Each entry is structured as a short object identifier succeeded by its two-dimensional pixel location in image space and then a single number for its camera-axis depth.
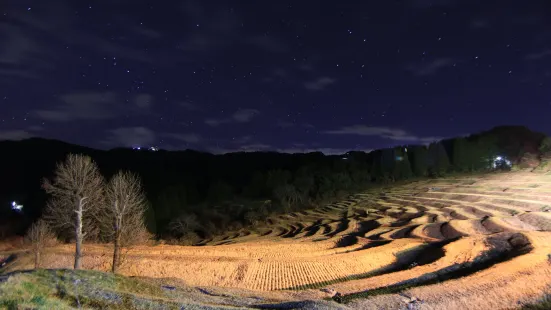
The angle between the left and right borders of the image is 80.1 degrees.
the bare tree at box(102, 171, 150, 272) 26.56
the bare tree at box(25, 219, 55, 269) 29.51
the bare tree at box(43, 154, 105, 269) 26.67
